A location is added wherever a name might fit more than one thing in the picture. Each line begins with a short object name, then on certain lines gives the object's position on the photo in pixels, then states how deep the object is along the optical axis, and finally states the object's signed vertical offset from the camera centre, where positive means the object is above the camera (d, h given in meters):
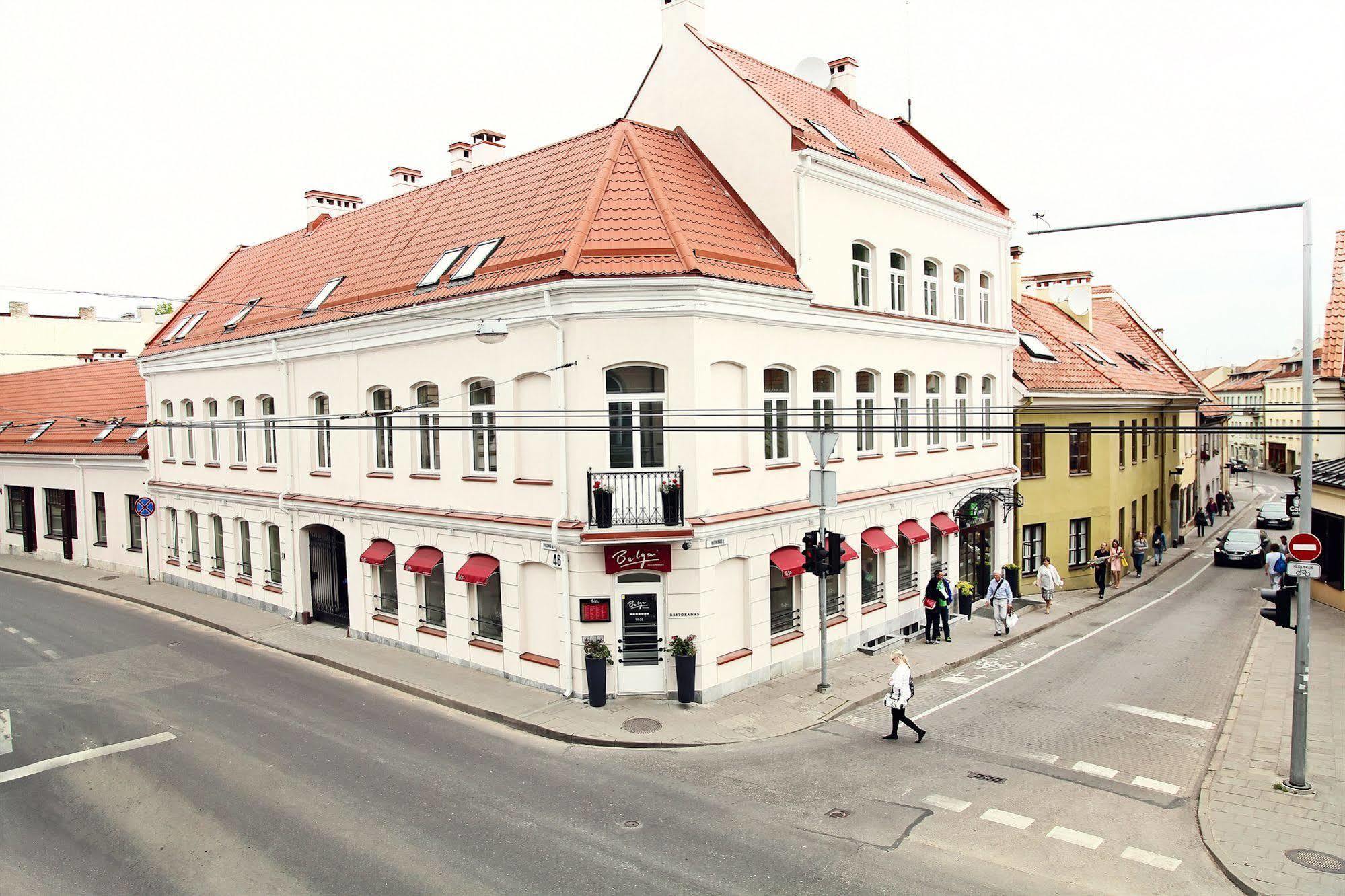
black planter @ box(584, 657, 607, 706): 14.77 -4.42
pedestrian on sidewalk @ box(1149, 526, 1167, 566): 32.75 -5.43
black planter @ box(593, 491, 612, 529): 14.45 -1.54
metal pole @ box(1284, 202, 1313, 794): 11.21 -2.98
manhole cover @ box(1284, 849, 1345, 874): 9.37 -5.09
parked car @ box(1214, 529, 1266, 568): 33.59 -5.92
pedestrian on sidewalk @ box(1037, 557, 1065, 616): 23.75 -4.83
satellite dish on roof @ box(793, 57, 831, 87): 24.91 +9.83
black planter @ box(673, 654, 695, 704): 14.88 -4.50
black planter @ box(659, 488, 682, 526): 14.58 -1.55
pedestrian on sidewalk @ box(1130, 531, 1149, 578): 30.09 -5.23
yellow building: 26.58 -0.99
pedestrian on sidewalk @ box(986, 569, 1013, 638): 20.66 -4.63
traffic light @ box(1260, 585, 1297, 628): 12.11 -2.87
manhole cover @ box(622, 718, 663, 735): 13.91 -5.03
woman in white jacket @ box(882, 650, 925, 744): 13.45 -4.46
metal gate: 21.50 -3.69
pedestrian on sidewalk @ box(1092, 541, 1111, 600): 26.45 -5.02
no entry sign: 11.27 -1.96
